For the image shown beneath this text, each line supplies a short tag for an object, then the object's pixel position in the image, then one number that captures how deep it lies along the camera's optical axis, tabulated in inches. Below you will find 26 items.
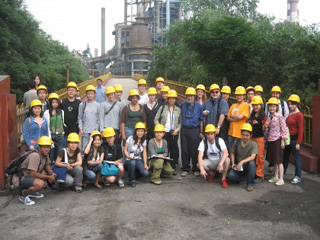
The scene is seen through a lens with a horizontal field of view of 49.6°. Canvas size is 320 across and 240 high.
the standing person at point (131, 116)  288.2
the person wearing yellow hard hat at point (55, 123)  268.5
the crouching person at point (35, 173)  228.7
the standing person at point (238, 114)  278.8
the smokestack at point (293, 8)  2315.5
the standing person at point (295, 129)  270.8
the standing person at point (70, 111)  284.4
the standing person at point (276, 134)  268.4
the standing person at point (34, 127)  251.9
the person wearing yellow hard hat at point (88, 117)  281.6
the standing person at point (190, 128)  291.1
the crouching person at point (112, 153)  264.8
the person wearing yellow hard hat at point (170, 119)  291.3
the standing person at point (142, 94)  311.9
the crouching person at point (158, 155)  273.7
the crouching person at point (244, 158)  257.6
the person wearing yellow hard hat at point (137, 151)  273.4
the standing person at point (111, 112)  289.9
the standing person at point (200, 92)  296.2
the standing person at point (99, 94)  478.3
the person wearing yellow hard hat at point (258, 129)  271.1
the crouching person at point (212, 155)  265.4
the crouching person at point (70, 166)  249.9
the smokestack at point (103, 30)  3826.3
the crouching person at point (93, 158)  259.6
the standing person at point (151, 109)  295.8
